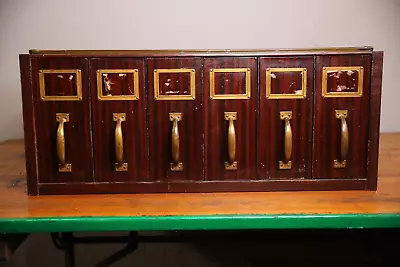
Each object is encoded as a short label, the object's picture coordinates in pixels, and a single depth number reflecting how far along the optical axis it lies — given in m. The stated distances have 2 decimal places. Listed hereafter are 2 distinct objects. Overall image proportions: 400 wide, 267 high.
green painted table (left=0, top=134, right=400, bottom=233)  0.84
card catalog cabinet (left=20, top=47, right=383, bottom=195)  0.97
